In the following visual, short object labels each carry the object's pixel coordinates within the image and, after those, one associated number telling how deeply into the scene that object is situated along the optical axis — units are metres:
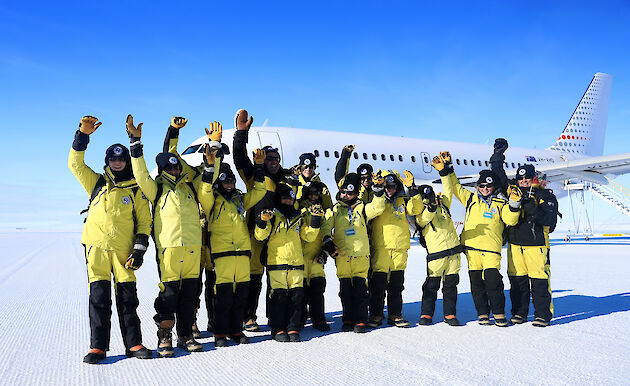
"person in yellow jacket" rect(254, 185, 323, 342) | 4.30
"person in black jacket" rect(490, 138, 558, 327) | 4.77
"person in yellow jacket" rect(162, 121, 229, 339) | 4.19
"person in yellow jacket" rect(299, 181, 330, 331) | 4.71
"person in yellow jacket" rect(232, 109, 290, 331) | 4.65
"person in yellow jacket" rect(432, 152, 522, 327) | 4.75
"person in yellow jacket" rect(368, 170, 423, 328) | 4.86
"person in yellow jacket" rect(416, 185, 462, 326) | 4.84
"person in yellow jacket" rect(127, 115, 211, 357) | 3.84
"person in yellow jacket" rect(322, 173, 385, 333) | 4.64
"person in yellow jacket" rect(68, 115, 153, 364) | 3.70
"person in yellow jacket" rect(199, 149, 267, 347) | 4.12
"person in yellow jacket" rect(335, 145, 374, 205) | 5.13
